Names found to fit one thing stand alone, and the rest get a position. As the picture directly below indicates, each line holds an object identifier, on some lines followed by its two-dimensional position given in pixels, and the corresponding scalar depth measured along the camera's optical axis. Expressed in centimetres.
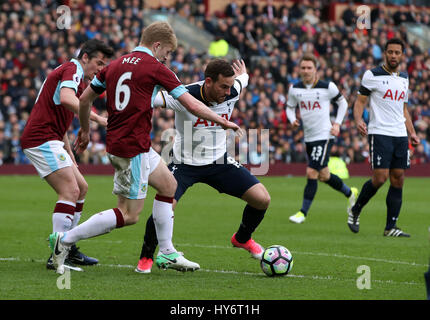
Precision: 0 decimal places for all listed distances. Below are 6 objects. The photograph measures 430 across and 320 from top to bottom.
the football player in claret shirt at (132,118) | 1348
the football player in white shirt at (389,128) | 2149
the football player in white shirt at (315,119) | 2552
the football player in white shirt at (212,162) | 1551
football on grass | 1437
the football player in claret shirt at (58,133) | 1498
